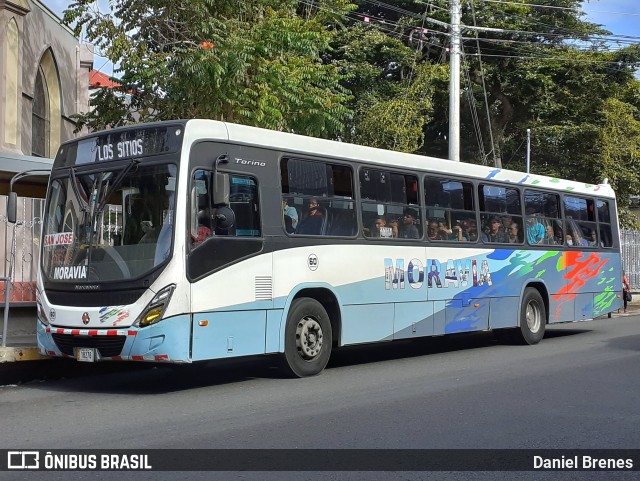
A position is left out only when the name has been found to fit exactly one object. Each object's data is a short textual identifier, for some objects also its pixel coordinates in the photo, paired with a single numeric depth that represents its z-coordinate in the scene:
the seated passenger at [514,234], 15.46
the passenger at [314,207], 11.37
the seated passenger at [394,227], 12.73
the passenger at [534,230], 15.98
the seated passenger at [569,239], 17.05
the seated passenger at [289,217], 10.93
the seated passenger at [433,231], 13.47
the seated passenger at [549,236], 16.39
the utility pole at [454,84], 20.14
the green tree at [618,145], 33.25
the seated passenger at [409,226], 12.96
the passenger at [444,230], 13.77
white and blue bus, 9.57
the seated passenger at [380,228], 12.38
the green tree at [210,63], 15.53
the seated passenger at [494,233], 14.85
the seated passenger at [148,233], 9.67
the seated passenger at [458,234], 14.06
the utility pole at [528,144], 31.48
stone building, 13.82
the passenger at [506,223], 15.33
